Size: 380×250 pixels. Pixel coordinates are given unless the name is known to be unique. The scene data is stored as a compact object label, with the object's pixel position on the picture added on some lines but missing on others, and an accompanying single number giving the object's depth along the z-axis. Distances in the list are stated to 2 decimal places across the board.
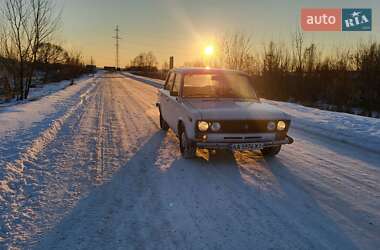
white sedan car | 5.35
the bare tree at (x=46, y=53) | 19.38
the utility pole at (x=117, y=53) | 95.31
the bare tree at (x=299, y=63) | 25.80
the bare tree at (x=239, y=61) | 26.55
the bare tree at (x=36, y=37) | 16.36
